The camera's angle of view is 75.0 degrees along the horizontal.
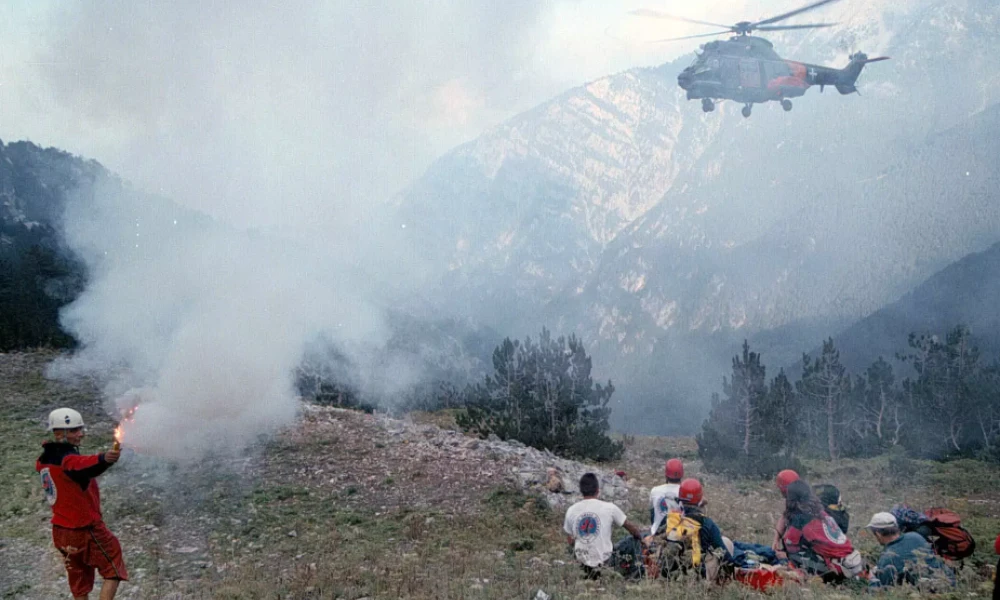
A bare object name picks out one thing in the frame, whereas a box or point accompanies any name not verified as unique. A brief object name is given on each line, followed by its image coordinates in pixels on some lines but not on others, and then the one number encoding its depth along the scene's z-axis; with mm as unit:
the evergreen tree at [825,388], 42250
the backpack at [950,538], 7609
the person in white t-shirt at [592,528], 7910
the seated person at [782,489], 8031
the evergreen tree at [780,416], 30984
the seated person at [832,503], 8562
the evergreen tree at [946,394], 37688
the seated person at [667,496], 8312
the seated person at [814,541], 7508
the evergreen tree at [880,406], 41647
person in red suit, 6895
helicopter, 23500
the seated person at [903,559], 7027
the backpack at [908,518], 7862
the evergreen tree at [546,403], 25219
